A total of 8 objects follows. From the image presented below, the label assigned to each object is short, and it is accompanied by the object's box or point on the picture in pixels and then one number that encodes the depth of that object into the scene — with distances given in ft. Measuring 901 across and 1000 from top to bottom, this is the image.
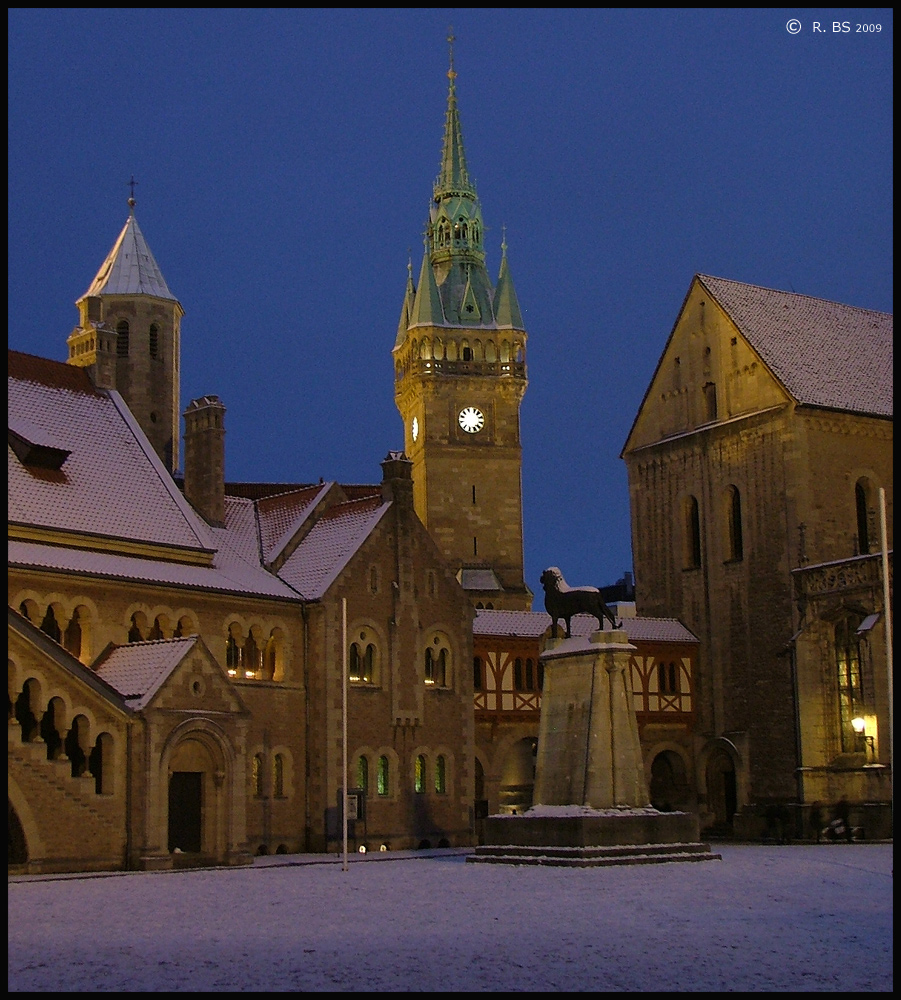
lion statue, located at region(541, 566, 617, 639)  133.59
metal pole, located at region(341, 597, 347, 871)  142.20
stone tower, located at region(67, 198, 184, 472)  198.59
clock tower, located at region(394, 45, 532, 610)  336.29
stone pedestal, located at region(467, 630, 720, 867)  124.57
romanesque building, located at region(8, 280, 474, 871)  131.44
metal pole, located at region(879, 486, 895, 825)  133.16
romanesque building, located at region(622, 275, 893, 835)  188.14
